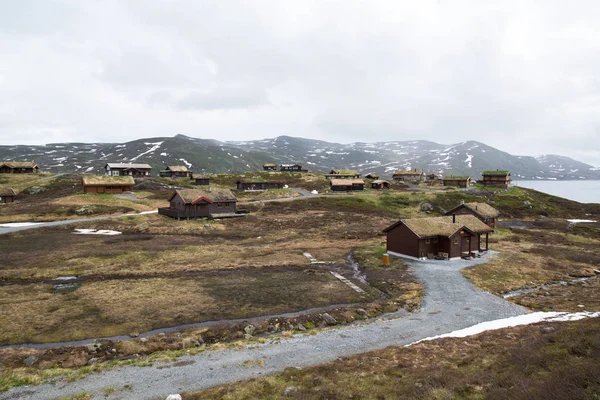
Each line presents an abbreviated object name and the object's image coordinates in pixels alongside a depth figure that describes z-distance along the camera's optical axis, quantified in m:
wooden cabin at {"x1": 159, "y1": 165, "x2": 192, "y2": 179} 160.18
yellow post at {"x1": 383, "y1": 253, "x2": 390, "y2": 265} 47.59
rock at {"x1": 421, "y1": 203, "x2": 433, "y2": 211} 106.06
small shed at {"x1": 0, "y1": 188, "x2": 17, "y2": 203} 92.75
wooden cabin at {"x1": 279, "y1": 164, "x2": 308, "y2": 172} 198.43
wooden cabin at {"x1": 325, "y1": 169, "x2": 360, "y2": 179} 164.62
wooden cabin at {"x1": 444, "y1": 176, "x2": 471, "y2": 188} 150.62
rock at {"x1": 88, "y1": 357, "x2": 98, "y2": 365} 21.68
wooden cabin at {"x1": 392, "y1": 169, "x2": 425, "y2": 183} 184.62
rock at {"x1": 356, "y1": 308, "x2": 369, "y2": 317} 30.34
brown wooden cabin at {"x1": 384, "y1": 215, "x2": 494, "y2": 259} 50.38
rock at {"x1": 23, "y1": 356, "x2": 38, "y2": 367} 21.20
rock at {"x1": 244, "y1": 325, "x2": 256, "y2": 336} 26.61
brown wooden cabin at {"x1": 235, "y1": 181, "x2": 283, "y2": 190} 130.12
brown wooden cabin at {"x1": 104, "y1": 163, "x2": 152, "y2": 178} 140.38
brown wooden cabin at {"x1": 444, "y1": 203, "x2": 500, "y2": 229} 76.38
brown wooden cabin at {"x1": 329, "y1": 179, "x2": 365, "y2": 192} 131.62
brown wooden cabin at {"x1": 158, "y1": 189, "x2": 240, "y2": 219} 80.56
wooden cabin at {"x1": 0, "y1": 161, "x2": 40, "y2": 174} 136.75
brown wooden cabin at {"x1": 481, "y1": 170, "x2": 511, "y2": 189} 143.50
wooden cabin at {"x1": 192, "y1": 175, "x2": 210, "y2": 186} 136.62
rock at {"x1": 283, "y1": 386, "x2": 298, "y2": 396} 16.38
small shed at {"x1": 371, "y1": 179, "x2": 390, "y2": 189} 144.62
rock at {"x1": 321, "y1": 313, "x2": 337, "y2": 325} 28.65
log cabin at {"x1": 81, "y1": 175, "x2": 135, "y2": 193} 103.69
